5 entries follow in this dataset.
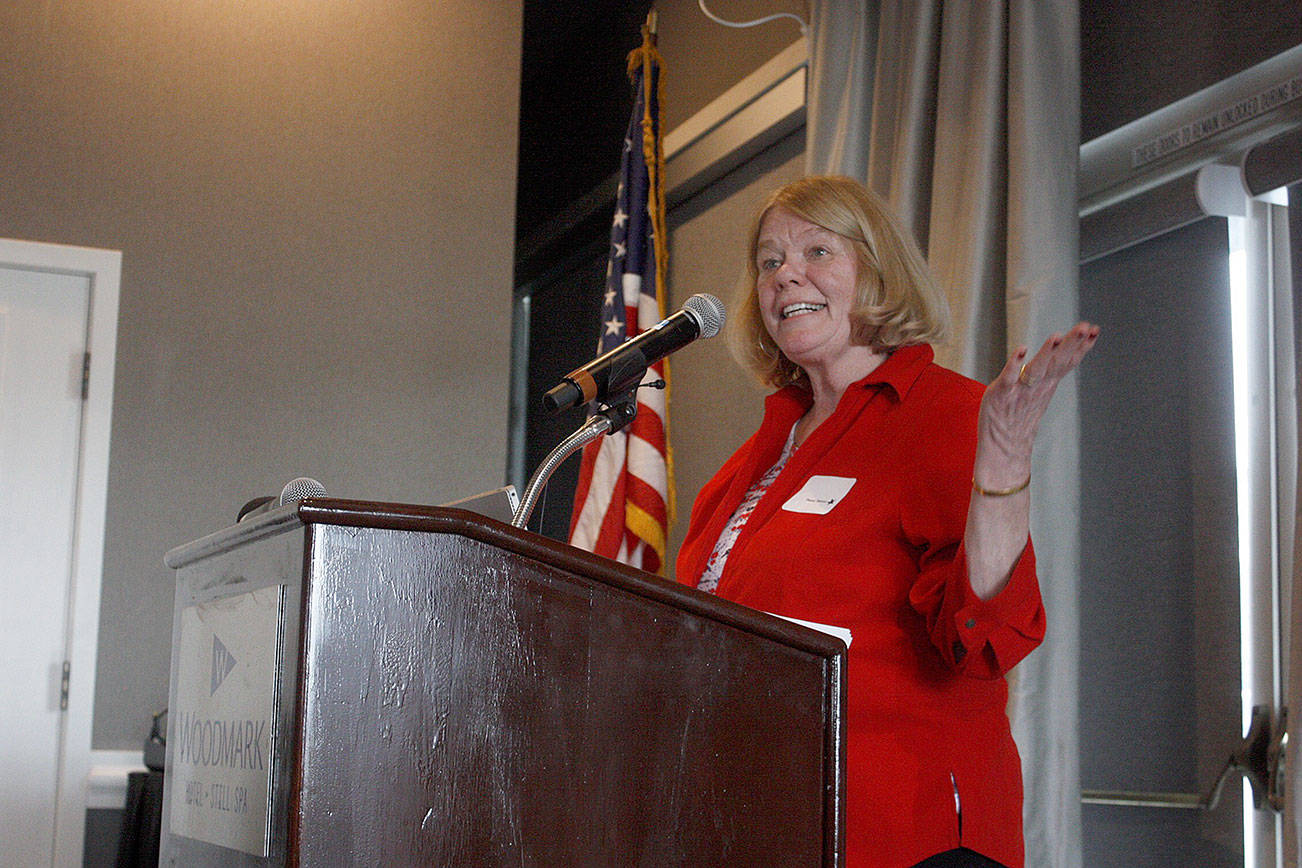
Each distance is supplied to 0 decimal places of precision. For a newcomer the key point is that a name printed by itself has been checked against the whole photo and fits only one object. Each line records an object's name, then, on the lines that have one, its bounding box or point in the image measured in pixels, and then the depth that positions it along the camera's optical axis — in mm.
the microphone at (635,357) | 4014
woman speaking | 3946
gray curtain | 4900
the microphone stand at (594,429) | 4042
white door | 6985
